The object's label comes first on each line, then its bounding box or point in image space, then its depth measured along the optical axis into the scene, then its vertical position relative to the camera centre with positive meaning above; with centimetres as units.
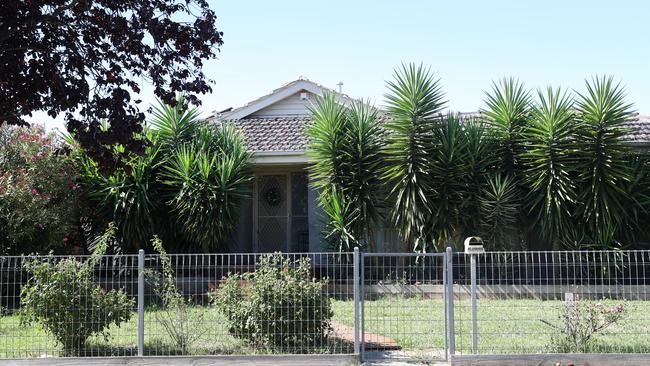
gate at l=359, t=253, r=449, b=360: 839 -107
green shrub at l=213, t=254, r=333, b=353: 812 -78
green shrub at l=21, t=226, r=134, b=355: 811 -69
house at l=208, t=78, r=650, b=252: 1562 +162
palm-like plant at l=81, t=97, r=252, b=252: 1412 +118
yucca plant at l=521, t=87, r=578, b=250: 1376 +149
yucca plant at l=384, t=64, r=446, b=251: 1395 +187
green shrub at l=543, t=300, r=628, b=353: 805 -100
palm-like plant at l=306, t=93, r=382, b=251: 1420 +149
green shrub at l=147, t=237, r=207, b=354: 827 -87
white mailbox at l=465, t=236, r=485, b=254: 834 -11
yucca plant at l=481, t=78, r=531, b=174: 1440 +240
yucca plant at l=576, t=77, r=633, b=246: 1369 +157
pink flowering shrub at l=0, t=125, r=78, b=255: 1255 +101
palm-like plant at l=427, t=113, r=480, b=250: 1399 +115
